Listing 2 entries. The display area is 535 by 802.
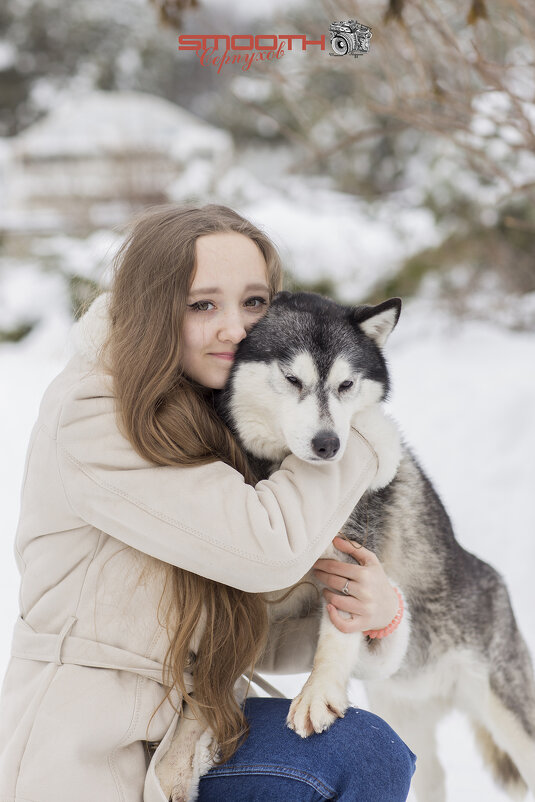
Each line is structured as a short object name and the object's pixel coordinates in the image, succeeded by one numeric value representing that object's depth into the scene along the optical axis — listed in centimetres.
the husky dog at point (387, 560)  184
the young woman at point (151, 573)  157
